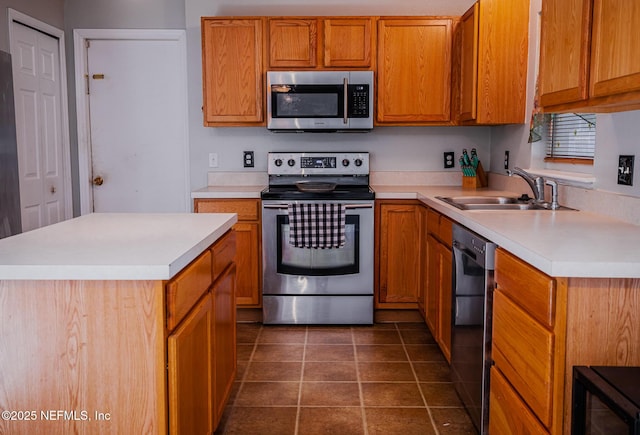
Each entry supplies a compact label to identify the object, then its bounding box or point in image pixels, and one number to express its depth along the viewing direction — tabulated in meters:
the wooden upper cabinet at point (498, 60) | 3.51
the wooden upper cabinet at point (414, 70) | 4.03
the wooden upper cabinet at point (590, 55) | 1.77
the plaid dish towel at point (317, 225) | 3.74
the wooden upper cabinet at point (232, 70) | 4.03
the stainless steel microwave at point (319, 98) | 4.03
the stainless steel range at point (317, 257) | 3.75
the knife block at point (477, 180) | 4.24
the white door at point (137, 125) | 4.63
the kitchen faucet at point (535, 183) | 2.95
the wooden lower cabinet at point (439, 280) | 2.97
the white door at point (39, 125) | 4.03
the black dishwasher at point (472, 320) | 2.21
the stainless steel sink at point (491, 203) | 2.94
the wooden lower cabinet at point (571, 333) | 1.58
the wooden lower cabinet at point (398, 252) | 3.91
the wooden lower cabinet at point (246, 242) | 3.92
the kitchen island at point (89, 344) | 1.54
